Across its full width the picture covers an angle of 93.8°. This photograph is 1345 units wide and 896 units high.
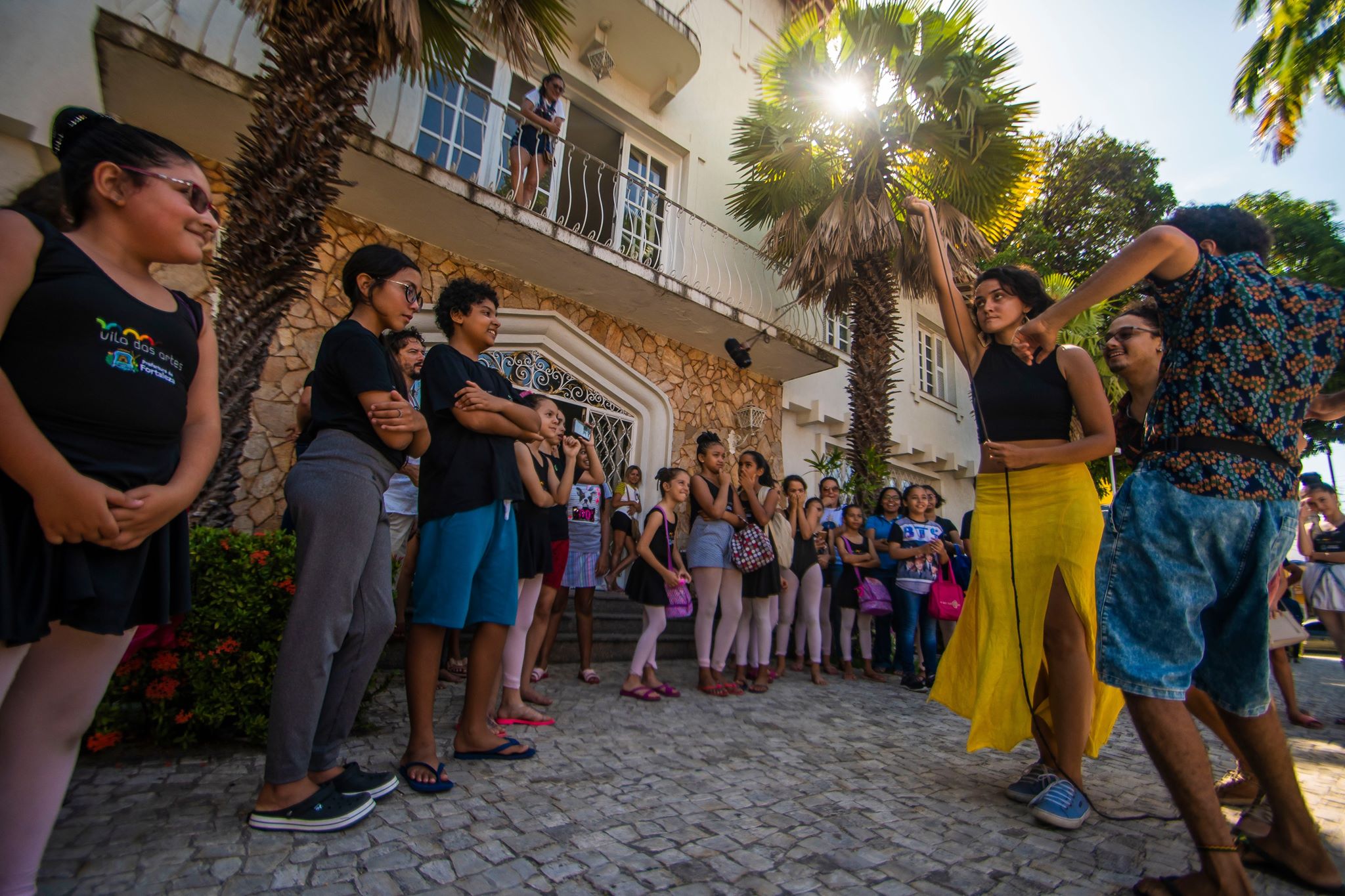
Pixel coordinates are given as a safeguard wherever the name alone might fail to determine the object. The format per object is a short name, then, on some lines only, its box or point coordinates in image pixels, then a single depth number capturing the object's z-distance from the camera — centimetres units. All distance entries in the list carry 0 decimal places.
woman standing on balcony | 709
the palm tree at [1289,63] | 1039
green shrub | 251
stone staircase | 572
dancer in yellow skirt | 240
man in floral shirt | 168
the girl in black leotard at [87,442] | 124
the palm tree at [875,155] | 803
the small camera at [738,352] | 848
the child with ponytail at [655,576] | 438
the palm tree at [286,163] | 392
